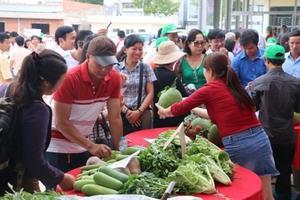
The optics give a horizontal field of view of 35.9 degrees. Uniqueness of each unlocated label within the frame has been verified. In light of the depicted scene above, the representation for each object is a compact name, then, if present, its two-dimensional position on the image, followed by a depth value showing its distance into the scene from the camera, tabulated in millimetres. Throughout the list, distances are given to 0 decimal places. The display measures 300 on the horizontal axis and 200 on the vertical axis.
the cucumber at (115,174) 2338
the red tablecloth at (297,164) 4143
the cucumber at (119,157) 2734
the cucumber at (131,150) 2870
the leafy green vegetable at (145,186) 2229
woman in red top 3199
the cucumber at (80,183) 2389
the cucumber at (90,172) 2542
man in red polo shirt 2857
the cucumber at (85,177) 2448
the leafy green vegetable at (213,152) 2764
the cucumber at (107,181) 2289
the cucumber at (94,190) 2260
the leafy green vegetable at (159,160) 2564
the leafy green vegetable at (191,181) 2441
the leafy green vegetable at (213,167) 2619
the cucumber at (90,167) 2607
